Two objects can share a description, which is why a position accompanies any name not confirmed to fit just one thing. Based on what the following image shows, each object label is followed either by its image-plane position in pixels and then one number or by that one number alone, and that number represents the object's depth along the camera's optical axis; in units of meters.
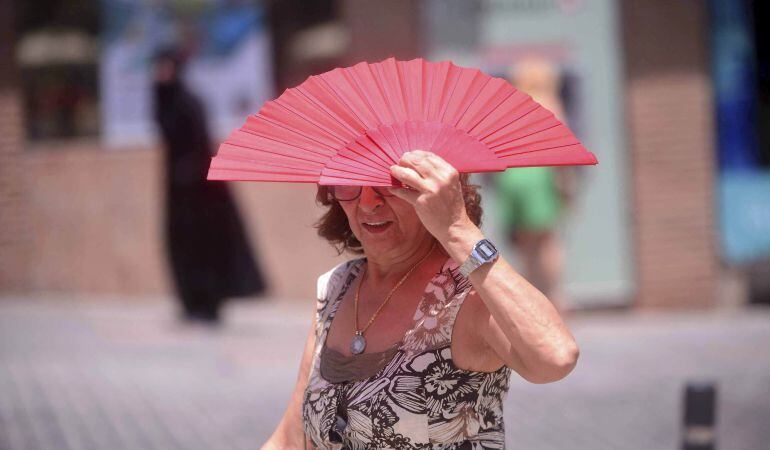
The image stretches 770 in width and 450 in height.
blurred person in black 19.84
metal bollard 8.66
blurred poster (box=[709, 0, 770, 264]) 20.62
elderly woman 4.81
